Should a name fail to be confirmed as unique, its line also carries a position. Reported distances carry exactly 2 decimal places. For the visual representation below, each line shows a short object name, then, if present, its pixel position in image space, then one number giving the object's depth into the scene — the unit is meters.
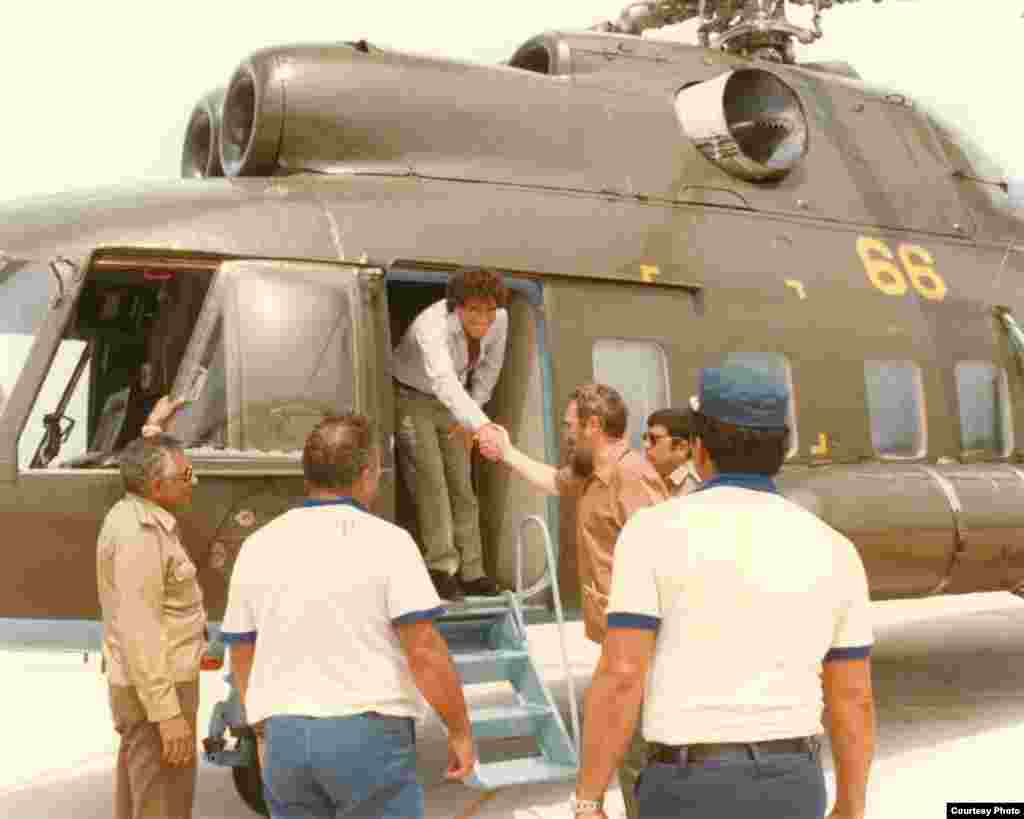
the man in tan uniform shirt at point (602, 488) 4.59
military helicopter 5.56
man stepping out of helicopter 5.90
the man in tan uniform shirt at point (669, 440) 5.52
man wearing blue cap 2.62
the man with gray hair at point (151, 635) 4.50
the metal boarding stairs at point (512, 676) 5.29
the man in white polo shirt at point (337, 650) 3.05
